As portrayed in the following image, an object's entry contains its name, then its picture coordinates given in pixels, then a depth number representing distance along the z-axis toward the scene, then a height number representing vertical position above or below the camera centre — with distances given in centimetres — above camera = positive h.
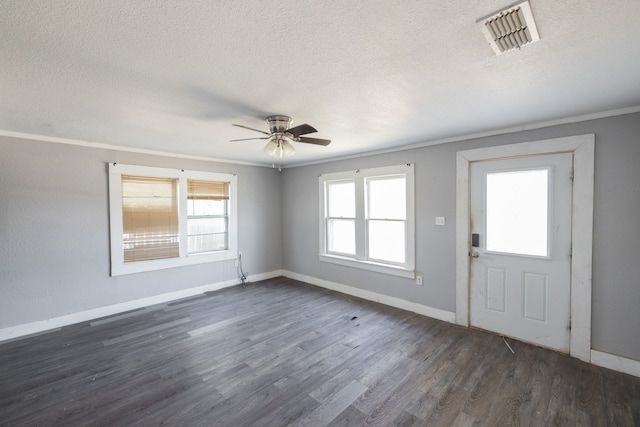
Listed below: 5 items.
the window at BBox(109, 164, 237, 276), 402 -12
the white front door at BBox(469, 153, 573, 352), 287 -46
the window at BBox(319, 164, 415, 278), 411 -18
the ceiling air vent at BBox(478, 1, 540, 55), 126 +89
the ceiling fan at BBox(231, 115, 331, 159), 261 +71
